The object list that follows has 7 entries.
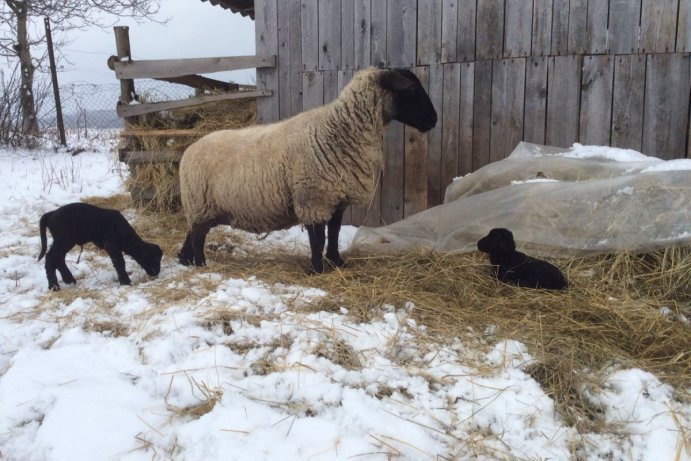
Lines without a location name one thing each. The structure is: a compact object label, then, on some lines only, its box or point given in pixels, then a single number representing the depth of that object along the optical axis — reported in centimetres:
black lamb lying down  350
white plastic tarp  358
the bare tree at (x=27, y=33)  1245
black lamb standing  389
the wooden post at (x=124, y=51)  662
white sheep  410
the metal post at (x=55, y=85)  1178
